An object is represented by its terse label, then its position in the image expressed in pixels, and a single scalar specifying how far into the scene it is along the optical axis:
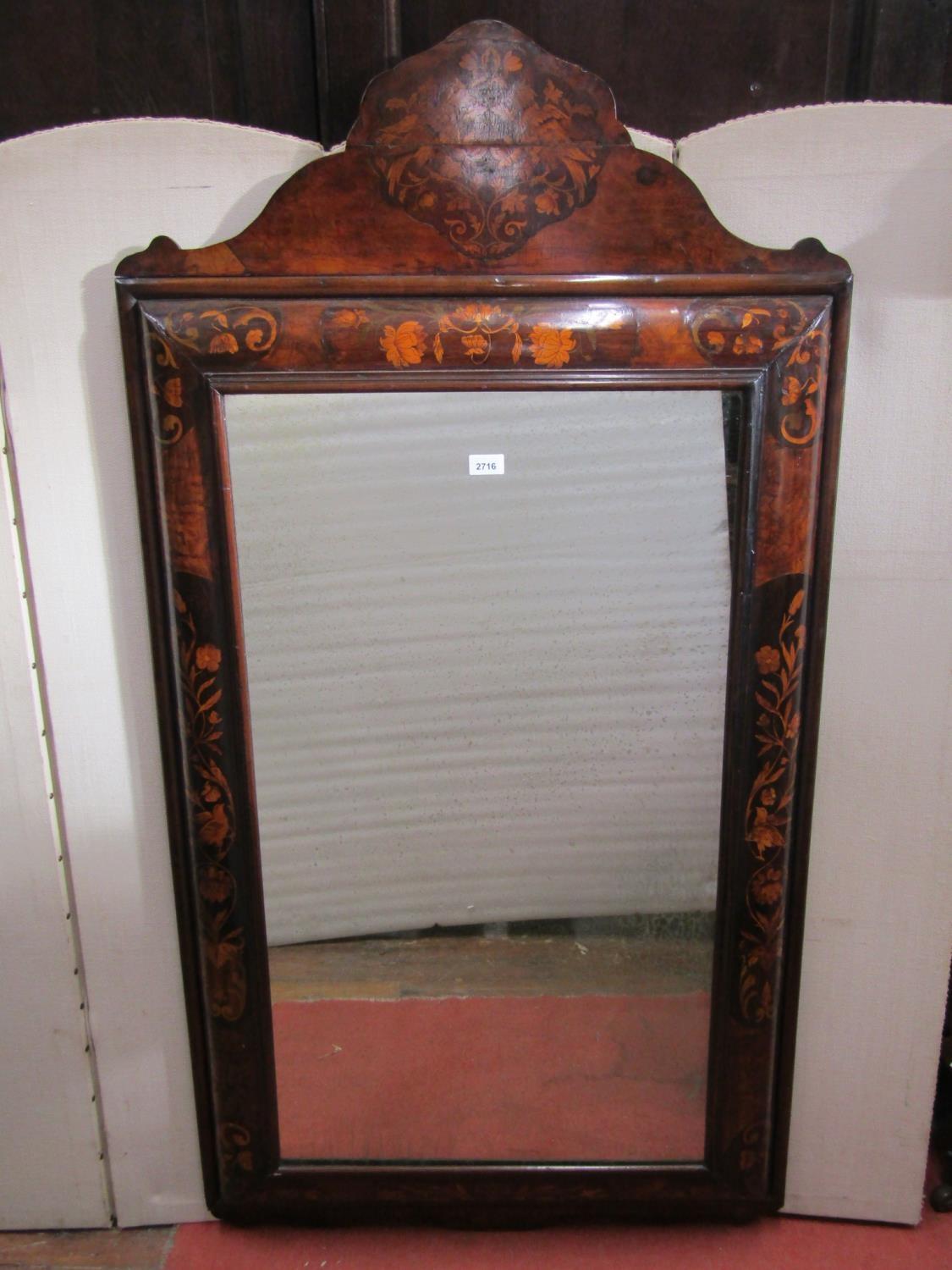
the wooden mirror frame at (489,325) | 0.96
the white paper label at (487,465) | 1.03
